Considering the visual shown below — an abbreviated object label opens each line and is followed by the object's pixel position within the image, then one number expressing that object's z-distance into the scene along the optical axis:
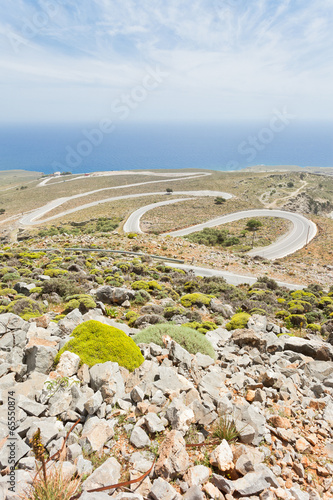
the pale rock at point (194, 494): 3.78
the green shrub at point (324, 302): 20.67
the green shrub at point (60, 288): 14.90
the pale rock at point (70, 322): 8.99
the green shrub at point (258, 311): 16.98
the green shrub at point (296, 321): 15.95
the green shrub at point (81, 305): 12.05
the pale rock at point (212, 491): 3.90
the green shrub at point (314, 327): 15.30
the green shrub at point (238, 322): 13.57
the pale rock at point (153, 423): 4.83
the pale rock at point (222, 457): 4.27
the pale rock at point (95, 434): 4.43
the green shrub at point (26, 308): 11.32
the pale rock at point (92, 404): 5.00
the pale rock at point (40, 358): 6.48
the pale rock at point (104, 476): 3.82
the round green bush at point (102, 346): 6.74
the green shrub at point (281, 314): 17.17
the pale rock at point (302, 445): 4.98
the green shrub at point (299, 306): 18.07
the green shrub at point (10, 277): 17.25
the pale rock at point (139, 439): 4.62
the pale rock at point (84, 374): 6.02
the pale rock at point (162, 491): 3.75
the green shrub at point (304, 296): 21.27
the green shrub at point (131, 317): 12.51
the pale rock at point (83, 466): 4.04
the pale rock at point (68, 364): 6.16
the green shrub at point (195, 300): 17.58
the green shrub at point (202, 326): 12.30
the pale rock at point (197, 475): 4.06
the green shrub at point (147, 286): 18.48
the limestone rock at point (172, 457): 4.14
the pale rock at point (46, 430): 4.40
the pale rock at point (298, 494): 4.03
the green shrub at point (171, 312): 14.55
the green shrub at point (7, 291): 13.71
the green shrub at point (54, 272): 18.58
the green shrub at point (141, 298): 15.70
